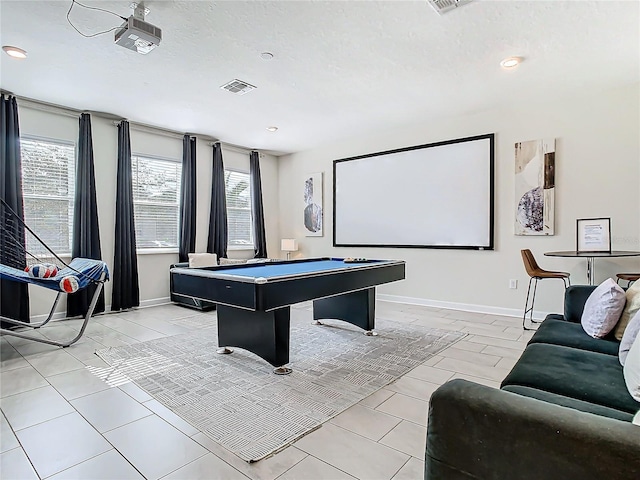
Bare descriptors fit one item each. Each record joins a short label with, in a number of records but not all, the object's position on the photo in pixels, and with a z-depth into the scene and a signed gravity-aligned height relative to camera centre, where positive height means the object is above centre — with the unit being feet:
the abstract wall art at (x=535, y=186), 14.78 +1.91
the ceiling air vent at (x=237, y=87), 12.80 +5.32
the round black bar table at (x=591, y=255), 11.56 -0.74
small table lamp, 22.74 -0.77
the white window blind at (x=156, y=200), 18.17 +1.70
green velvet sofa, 2.81 -1.79
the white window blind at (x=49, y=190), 14.83 +1.83
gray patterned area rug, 6.84 -3.62
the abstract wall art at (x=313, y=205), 22.48 +1.76
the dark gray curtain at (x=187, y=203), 19.17 +1.59
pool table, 8.35 -1.48
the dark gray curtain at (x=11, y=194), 13.64 +1.48
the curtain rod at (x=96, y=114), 14.60 +5.28
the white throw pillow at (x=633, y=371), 4.35 -1.78
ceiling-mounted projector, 8.41 +4.73
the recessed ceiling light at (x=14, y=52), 10.41 +5.31
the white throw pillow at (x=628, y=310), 6.80 -1.47
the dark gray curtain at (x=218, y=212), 20.47 +1.19
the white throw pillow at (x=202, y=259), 17.29 -1.30
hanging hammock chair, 11.14 -1.17
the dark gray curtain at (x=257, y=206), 23.21 +1.72
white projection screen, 16.40 +1.81
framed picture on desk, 13.46 -0.11
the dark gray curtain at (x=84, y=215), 15.57 +0.78
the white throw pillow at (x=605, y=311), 7.02 -1.55
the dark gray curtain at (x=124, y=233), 16.76 +0.00
